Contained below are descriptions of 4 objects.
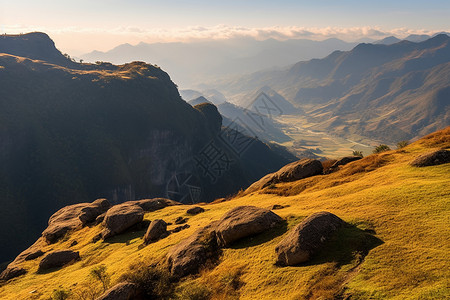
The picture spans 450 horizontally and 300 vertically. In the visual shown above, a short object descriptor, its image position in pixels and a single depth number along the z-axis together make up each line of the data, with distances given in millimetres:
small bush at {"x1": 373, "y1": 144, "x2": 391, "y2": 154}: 45038
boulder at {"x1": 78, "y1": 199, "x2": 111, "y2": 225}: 45719
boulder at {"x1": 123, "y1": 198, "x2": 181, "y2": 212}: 47581
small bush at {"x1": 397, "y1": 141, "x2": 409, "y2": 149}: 42538
